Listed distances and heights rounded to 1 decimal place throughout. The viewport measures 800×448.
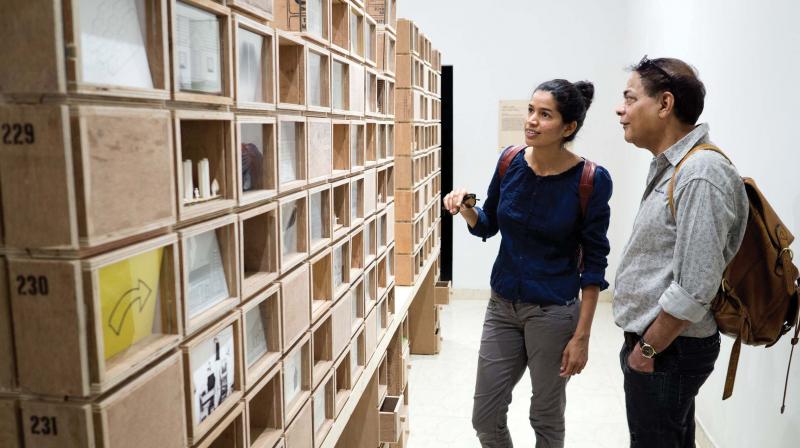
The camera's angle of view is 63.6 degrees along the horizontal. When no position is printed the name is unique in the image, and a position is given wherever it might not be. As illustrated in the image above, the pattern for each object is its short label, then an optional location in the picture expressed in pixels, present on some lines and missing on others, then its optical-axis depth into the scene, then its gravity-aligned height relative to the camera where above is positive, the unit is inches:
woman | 76.0 -14.9
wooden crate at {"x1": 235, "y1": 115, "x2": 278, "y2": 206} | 46.9 -1.1
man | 57.2 -10.6
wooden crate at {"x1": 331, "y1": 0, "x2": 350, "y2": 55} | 70.7 +13.4
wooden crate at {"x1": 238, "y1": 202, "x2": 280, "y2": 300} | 51.5 -8.0
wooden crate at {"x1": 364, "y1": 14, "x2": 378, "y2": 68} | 84.1 +13.7
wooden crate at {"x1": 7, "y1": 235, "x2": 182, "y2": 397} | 29.4 -8.2
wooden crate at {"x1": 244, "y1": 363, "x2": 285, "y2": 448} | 54.0 -22.1
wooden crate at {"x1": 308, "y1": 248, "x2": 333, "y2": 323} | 66.9 -14.5
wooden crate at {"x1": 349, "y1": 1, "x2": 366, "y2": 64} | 77.1 +13.5
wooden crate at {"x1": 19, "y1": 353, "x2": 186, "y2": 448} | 30.3 -13.4
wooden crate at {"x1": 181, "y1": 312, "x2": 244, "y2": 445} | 39.6 -15.1
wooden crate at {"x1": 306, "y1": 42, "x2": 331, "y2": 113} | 61.7 +6.4
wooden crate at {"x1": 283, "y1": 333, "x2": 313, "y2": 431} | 57.0 -21.6
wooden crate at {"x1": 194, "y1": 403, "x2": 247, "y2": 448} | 46.8 -21.0
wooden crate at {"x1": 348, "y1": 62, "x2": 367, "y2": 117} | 76.3 +6.6
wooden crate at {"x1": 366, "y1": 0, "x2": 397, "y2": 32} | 96.7 +20.0
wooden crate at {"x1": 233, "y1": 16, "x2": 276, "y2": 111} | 45.3 +6.1
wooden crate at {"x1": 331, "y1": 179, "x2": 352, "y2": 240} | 73.5 -7.2
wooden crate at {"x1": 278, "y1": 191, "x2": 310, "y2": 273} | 56.1 -7.8
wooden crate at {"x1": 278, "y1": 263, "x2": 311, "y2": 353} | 55.2 -14.2
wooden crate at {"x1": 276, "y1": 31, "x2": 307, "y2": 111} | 57.0 +6.2
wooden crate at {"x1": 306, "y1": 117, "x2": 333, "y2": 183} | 61.4 -0.5
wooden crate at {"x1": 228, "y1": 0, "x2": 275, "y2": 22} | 44.5 +9.9
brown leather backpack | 60.7 -13.7
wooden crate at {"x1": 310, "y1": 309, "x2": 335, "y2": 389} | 66.3 -21.8
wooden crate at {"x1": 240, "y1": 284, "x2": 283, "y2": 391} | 48.6 -15.2
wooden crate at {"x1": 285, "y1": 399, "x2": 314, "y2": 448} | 57.1 -26.2
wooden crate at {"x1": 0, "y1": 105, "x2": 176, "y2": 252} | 28.3 -1.3
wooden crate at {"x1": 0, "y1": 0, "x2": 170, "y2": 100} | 27.7 +4.2
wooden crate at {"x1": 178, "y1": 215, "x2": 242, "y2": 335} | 39.0 -8.2
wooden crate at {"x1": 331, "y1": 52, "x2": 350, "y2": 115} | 69.6 +6.6
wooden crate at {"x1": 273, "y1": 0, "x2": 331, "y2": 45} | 56.3 +11.2
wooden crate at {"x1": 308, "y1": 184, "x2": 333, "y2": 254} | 64.4 -7.6
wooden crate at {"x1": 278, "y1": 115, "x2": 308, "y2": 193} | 54.7 -0.8
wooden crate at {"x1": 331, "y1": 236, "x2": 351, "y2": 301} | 71.6 -14.1
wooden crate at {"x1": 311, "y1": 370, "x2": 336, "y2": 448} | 67.0 -28.4
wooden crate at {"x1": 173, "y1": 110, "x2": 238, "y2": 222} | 40.6 -1.0
